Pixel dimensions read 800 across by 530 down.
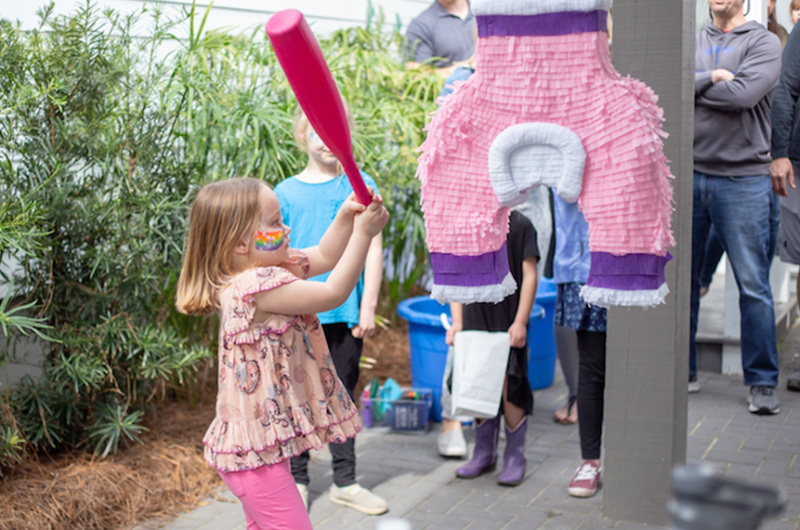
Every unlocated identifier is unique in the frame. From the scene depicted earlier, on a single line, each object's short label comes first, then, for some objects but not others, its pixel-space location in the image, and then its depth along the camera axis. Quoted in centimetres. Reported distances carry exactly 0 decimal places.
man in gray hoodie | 302
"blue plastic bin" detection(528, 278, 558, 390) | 410
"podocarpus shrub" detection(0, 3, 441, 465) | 275
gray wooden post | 239
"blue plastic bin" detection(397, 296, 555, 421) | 375
